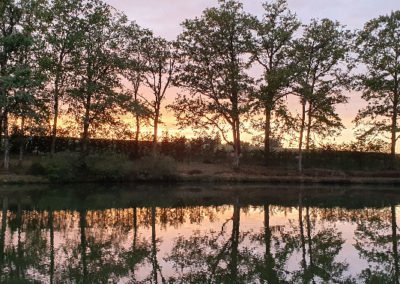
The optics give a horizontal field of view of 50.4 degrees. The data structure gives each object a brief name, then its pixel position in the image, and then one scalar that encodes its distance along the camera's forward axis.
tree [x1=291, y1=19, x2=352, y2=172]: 42.94
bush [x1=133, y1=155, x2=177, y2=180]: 35.78
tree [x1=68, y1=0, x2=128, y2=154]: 36.97
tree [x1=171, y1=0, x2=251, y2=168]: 40.97
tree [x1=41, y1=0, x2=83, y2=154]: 35.44
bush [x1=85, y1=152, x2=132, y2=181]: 33.88
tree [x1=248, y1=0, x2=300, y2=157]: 39.99
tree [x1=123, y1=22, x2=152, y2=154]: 40.67
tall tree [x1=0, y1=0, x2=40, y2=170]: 27.58
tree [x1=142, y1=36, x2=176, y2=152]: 42.87
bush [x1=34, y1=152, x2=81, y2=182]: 31.72
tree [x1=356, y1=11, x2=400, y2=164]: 44.41
